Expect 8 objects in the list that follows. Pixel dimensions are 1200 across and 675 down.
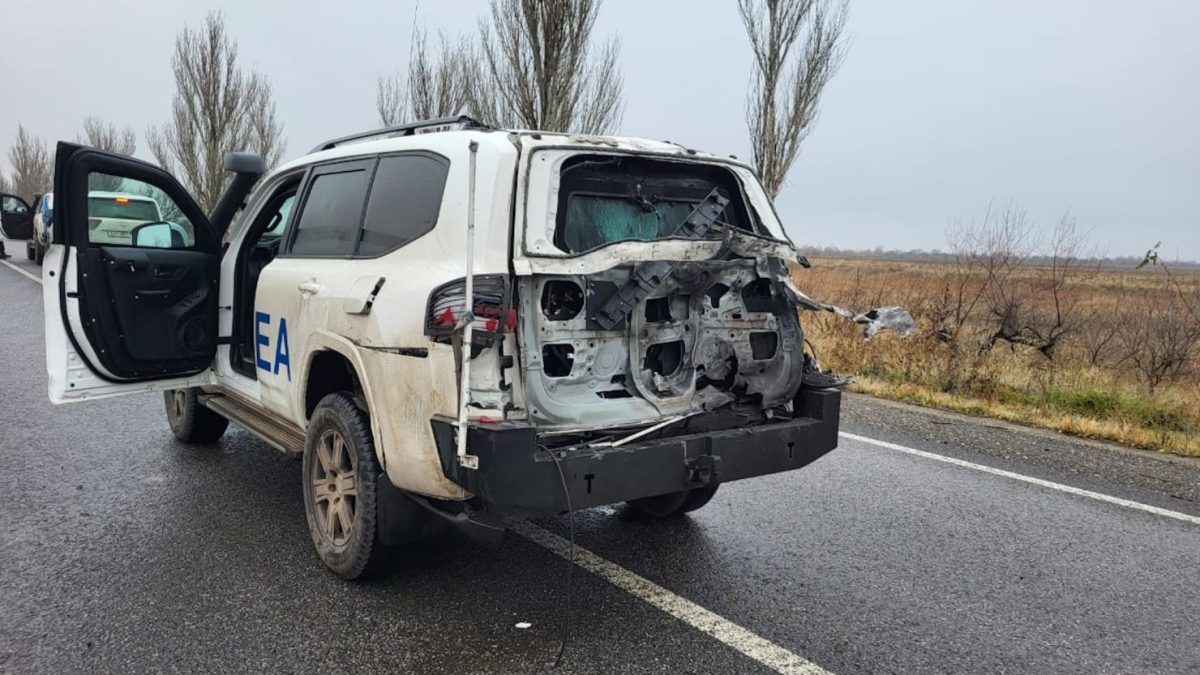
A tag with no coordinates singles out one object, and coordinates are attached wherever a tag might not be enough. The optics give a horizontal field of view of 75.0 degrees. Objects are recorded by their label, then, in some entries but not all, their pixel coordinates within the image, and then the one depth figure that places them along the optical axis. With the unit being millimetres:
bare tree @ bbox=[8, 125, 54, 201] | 58791
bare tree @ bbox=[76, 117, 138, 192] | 44156
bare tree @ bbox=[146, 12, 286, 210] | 27719
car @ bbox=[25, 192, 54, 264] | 18484
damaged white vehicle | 2934
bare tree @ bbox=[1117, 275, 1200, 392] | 8500
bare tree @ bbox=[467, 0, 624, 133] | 14250
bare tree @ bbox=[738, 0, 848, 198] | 15492
